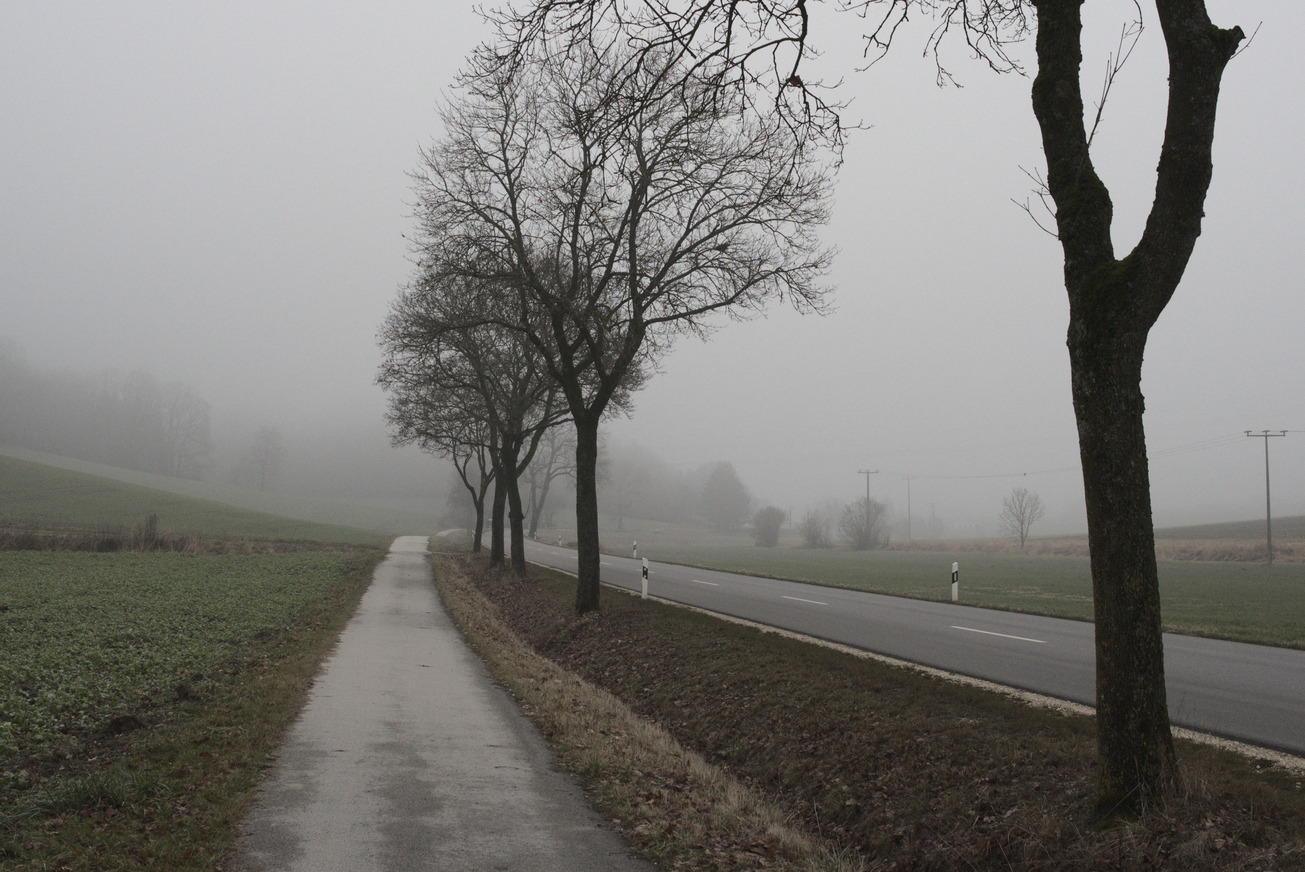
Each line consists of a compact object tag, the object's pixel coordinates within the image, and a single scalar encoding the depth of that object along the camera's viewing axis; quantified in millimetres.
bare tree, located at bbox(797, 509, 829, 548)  94500
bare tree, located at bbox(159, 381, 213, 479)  135000
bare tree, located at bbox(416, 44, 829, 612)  17891
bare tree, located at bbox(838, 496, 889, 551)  90188
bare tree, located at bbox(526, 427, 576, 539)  74012
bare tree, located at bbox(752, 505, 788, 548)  100931
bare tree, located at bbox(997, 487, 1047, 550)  95875
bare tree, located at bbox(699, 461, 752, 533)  144875
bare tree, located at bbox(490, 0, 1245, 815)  5422
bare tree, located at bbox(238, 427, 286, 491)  142125
